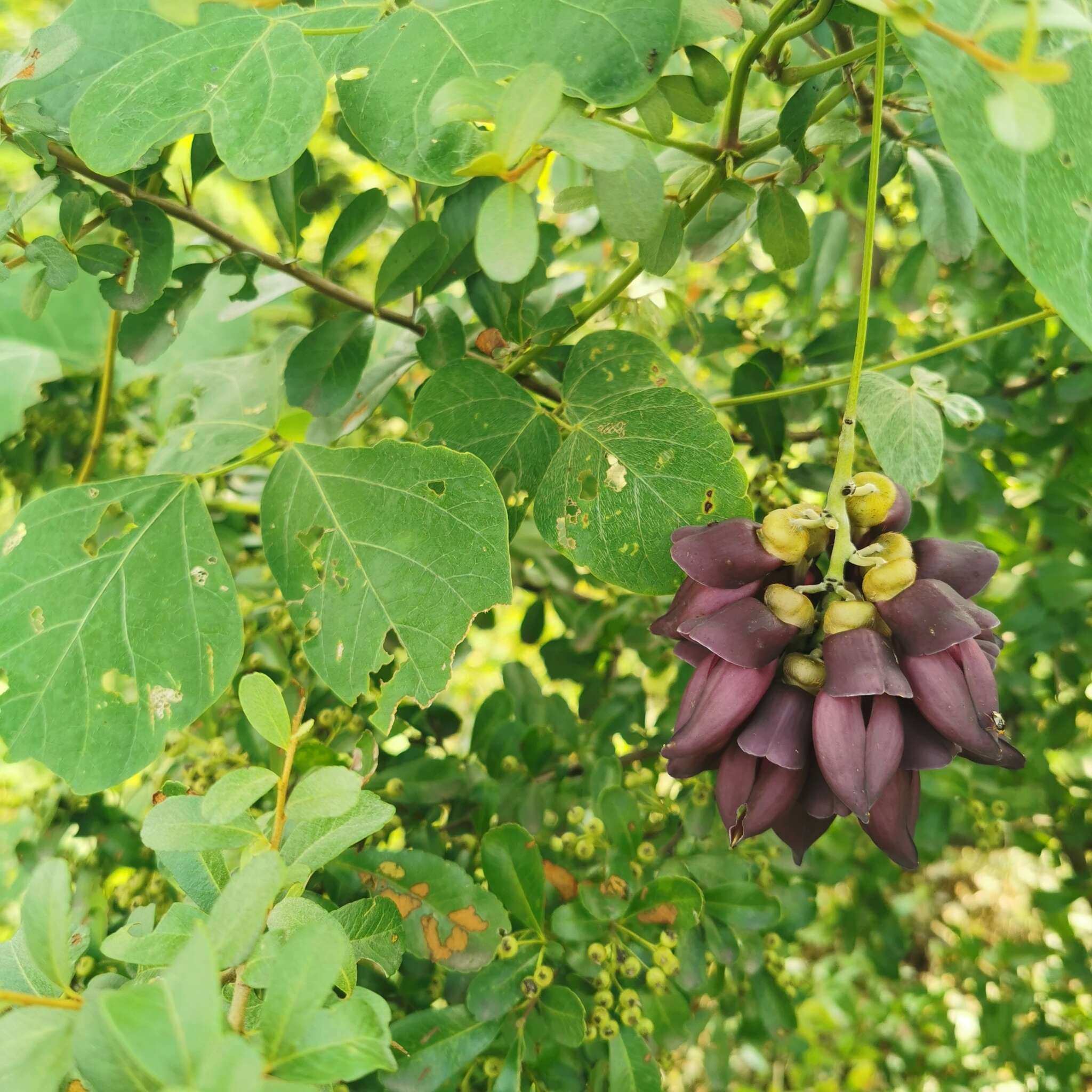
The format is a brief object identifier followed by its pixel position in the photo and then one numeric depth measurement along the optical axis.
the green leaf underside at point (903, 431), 0.43
